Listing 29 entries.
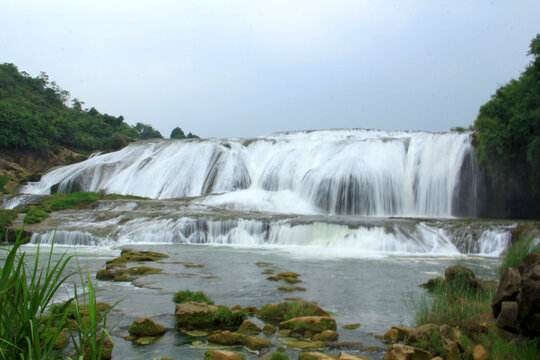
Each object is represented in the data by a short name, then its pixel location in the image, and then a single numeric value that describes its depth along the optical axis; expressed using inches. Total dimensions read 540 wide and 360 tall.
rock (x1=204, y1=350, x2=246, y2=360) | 227.6
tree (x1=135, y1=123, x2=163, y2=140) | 3487.7
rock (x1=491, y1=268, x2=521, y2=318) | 217.3
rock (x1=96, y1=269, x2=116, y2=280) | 456.4
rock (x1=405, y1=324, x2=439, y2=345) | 249.3
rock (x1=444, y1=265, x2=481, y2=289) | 340.8
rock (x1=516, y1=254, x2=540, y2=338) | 198.5
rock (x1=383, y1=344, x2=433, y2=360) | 225.6
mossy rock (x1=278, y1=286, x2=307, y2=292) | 418.0
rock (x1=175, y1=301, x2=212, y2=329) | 297.7
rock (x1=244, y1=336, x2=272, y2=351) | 258.5
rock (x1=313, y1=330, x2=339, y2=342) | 274.3
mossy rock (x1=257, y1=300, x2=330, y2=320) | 311.6
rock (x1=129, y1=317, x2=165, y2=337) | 280.4
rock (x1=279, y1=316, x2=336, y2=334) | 287.6
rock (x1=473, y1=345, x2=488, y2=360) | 216.1
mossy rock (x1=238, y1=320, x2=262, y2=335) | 284.2
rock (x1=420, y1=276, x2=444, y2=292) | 411.1
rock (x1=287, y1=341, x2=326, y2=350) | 260.1
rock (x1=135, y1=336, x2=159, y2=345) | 267.1
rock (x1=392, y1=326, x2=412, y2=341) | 275.2
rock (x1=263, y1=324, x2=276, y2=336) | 285.4
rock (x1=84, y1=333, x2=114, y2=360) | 232.1
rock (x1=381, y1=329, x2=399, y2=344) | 271.5
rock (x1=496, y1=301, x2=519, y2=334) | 212.8
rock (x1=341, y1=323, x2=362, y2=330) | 299.3
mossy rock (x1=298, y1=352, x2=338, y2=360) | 230.7
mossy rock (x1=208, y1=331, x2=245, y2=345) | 266.4
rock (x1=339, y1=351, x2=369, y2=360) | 225.2
